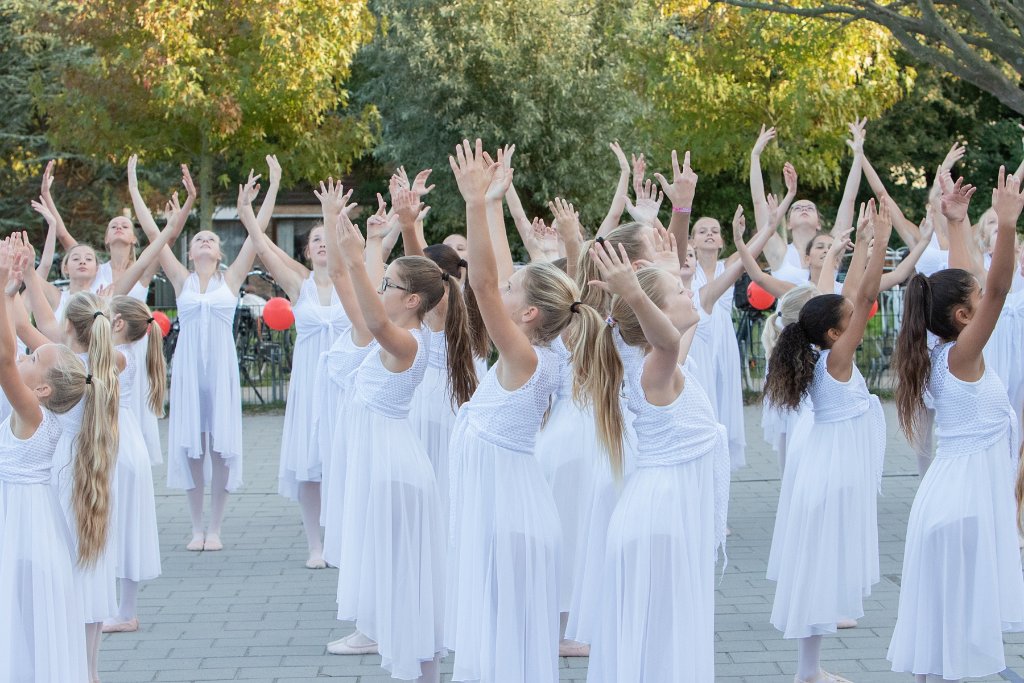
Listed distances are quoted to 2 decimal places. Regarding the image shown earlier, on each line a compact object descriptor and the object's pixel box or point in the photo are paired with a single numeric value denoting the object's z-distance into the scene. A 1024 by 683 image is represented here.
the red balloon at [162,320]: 23.66
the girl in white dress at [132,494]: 12.04
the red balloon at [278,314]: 23.02
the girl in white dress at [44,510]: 8.87
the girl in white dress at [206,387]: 16.46
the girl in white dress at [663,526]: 8.05
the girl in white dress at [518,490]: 8.62
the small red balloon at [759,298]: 23.50
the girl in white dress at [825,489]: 10.71
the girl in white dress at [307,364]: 15.44
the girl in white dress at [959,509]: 9.35
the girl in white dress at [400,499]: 10.30
